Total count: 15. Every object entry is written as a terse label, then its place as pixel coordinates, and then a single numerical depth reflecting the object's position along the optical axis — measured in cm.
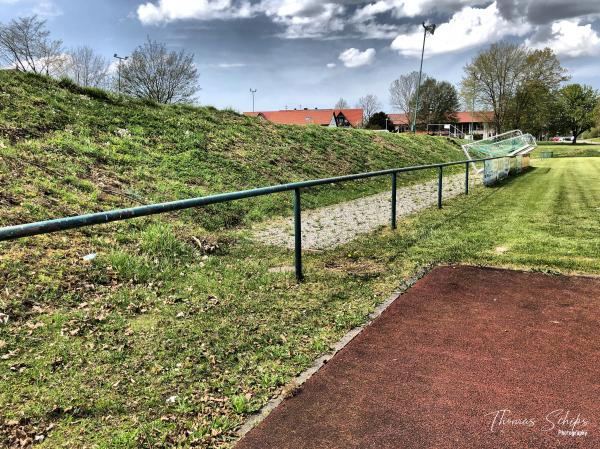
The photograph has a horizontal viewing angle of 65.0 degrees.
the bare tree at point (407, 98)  7869
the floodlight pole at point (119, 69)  3792
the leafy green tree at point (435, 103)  8019
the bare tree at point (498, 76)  5978
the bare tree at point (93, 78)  4188
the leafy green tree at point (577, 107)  7638
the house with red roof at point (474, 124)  6750
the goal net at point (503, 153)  1747
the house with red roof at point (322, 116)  8732
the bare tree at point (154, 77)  3944
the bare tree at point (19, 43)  3147
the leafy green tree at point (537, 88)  5916
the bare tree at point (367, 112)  8841
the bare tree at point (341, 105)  9762
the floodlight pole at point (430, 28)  3931
